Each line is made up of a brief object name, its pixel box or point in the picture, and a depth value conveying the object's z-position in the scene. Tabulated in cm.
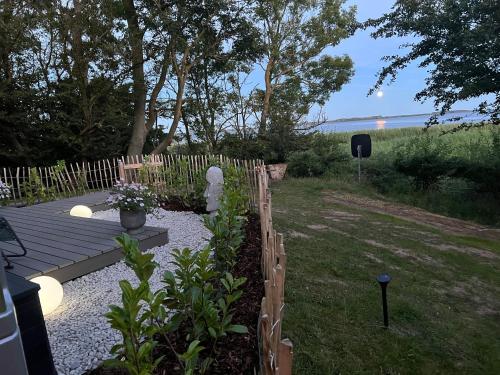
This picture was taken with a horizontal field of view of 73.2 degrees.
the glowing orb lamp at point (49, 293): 264
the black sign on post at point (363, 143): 1150
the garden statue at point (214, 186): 477
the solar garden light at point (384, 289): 287
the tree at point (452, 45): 717
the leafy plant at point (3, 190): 566
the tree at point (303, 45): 1429
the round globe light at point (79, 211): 556
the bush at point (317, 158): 1216
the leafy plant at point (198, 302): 183
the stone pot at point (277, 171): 1155
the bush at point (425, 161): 1002
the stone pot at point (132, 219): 415
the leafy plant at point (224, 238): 276
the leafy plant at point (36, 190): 737
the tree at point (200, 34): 1002
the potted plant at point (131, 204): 409
